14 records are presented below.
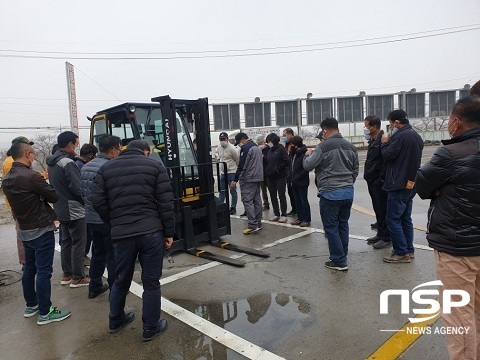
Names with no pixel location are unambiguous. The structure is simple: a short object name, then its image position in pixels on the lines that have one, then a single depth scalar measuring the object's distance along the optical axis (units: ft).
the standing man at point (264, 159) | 26.32
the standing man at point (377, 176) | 16.80
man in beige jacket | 24.89
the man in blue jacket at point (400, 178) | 14.53
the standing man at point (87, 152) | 16.71
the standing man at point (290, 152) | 23.56
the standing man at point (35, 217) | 11.27
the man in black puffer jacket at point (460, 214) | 7.06
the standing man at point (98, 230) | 12.81
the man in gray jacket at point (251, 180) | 21.25
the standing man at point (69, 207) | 14.34
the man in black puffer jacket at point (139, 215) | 10.11
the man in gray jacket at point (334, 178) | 14.53
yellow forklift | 17.47
